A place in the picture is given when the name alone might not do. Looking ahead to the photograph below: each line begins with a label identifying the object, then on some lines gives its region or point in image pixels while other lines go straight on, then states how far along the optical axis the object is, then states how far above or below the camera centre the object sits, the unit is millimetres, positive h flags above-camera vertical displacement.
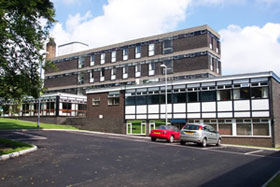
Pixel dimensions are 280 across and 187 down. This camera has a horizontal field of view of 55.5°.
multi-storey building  38781 +8667
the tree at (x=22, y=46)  12859 +3562
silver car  19281 -1573
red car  22672 -1756
